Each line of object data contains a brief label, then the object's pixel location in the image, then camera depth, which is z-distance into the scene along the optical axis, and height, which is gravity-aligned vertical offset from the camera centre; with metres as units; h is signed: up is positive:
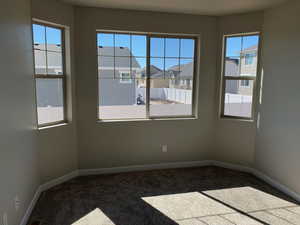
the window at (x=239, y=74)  3.70 +0.24
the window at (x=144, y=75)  3.63 +0.19
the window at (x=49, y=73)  3.01 +0.18
